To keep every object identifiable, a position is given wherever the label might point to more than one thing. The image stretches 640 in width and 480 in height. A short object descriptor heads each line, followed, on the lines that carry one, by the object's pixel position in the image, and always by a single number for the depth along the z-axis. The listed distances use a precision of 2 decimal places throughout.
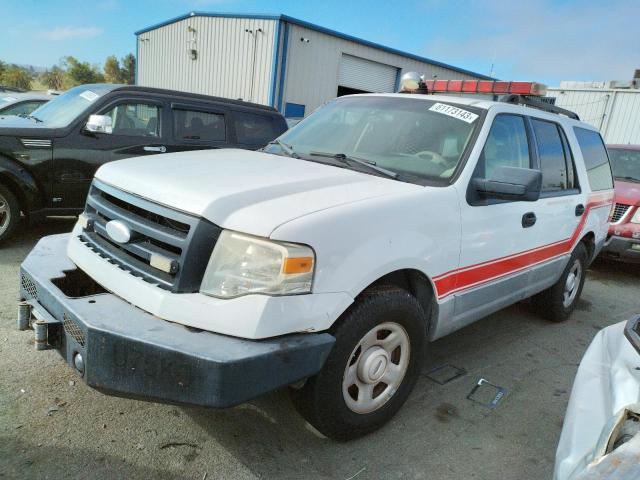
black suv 5.15
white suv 2.00
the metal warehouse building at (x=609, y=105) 17.50
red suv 6.70
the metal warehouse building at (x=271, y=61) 16.02
